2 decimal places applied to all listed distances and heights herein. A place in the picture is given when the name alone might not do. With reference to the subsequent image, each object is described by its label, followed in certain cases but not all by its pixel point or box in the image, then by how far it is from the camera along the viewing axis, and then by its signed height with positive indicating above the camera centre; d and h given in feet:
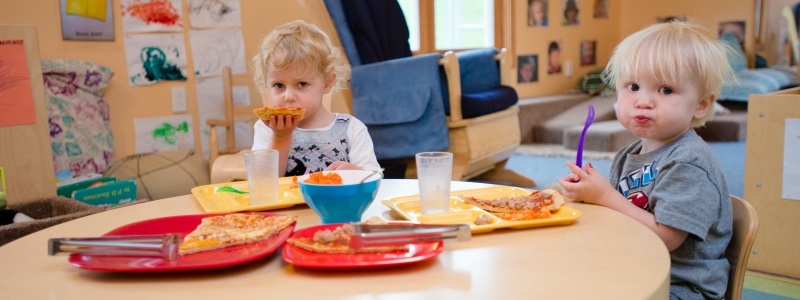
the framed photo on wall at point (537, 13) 19.29 +0.28
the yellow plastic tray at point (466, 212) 3.44 -0.97
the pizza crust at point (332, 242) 2.98 -0.90
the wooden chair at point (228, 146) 8.98 -1.67
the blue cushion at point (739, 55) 19.94 -1.10
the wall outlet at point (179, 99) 10.90 -0.98
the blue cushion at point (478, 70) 12.47 -0.80
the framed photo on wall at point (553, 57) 20.27 -0.97
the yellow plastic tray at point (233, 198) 4.02 -0.98
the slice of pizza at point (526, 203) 3.69 -0.94
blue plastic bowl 3.48 -0.83
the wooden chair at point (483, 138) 11.53 -1.92
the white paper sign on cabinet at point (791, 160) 7.52 -1.54
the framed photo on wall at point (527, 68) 19.47 -1.23
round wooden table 2.60 -0.96
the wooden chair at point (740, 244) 3.78 -1.23
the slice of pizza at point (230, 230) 3.05 -0.89
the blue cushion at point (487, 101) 11.68 -1.29
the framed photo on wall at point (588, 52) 21.50 -0.94
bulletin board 7.06 -0.89
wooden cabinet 7.63 -1.83
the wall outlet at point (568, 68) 21.03 -1.35
